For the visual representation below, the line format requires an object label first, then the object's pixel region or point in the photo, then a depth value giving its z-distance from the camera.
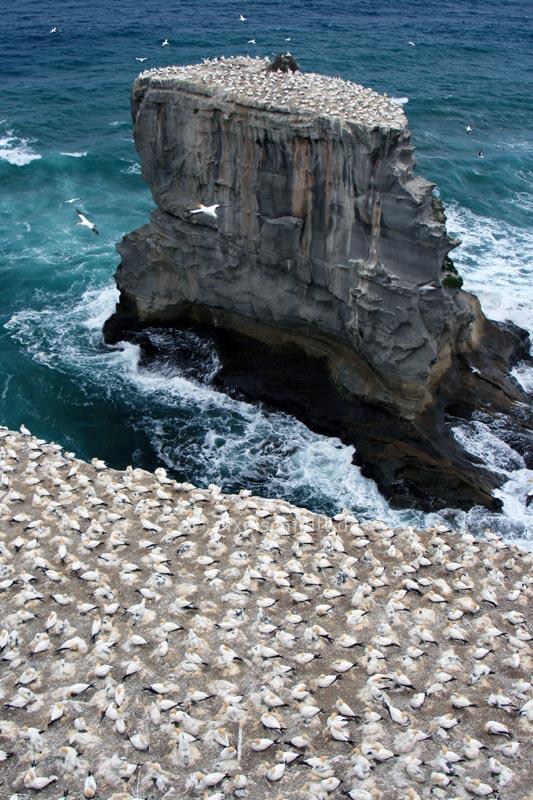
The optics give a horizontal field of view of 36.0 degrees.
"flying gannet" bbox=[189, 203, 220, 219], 37.72
